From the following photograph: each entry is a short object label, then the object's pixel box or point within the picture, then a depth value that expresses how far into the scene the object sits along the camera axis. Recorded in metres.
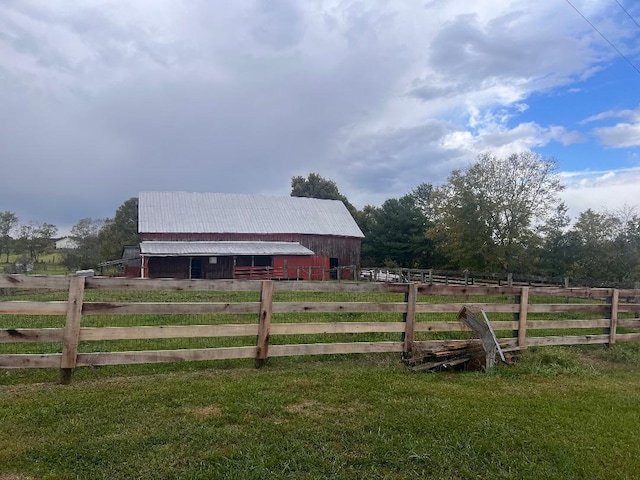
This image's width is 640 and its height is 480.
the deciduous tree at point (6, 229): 52.40
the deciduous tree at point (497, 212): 24.98
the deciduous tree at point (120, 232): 46.91
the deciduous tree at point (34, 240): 52.88
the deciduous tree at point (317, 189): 64.19
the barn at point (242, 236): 34.34
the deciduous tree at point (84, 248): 43.22
